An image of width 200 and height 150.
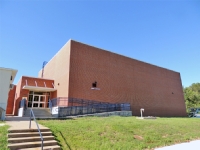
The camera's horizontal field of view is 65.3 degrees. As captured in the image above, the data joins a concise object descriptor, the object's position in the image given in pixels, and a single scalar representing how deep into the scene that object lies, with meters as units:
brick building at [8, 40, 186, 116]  20.03
